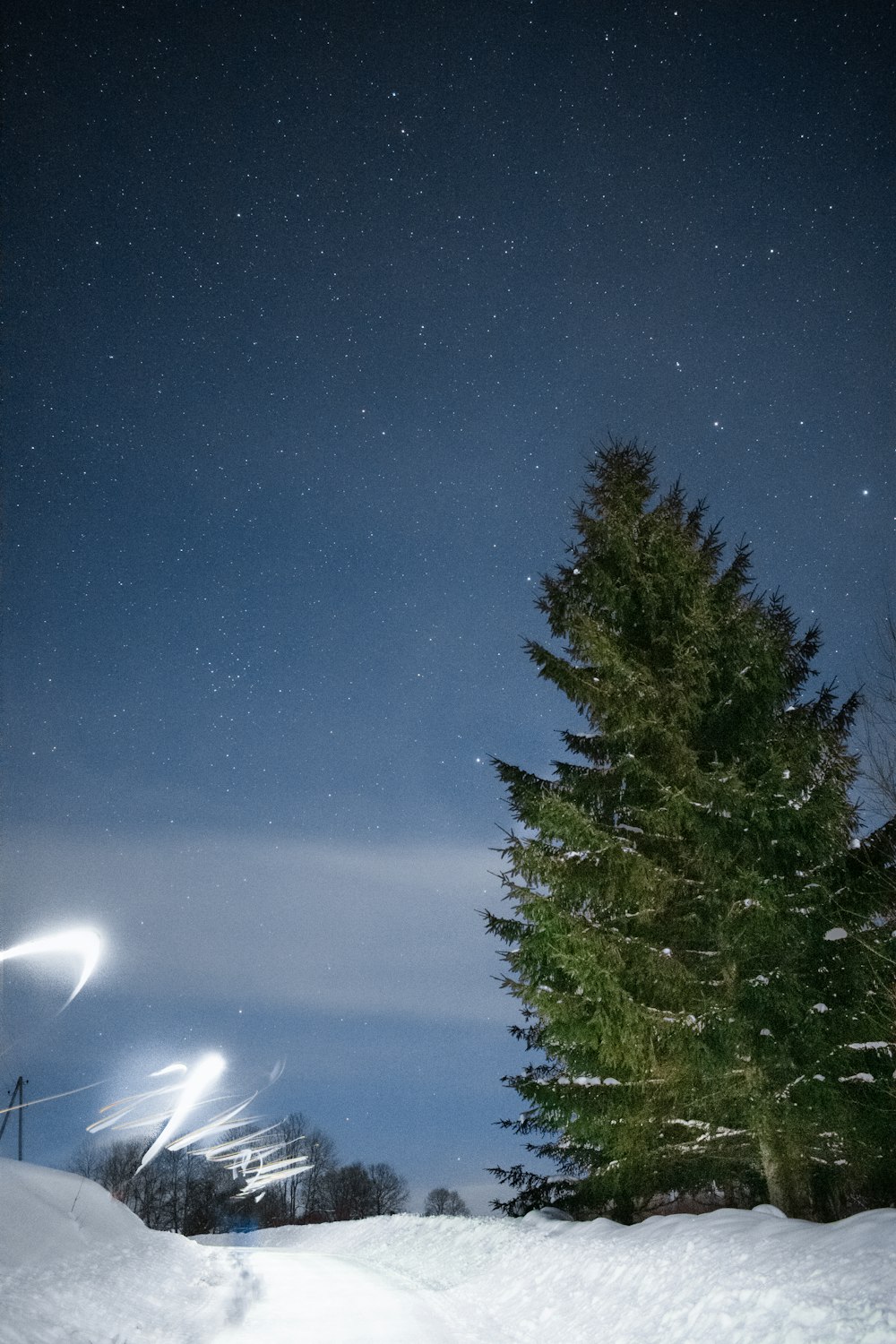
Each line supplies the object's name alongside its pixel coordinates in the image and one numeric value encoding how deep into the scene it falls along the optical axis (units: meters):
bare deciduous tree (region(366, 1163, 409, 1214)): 68.38
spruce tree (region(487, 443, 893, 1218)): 10.03
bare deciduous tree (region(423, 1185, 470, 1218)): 80.00
